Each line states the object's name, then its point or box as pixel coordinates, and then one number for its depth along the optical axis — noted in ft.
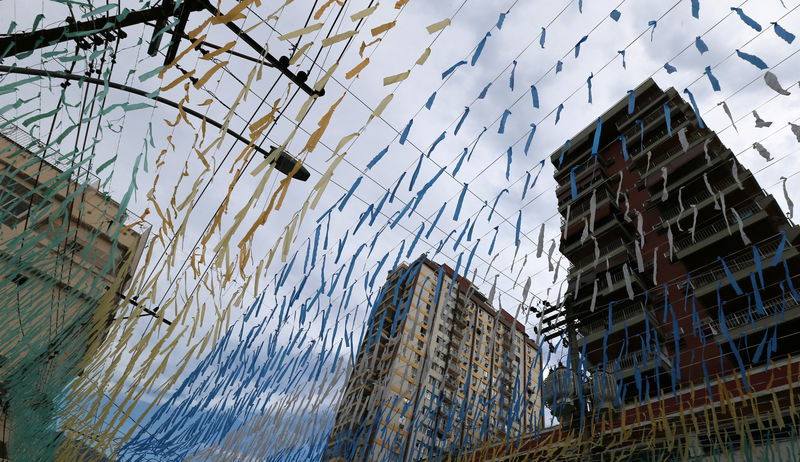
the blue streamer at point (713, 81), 17.12
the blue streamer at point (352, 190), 20.43
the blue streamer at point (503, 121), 19.35
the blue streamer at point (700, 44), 16.74
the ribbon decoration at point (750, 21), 15.59
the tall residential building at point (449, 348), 139.33
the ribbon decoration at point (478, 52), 16.58
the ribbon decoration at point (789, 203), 20.70
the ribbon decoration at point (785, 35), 15.31
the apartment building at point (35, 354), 35.19
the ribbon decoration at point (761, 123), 18.51
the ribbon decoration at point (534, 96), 18.88
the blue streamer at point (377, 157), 19.83
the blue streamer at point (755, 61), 16.26
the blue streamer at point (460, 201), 21.54
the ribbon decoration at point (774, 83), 16.52
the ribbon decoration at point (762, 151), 19.82
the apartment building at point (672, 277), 38.32
